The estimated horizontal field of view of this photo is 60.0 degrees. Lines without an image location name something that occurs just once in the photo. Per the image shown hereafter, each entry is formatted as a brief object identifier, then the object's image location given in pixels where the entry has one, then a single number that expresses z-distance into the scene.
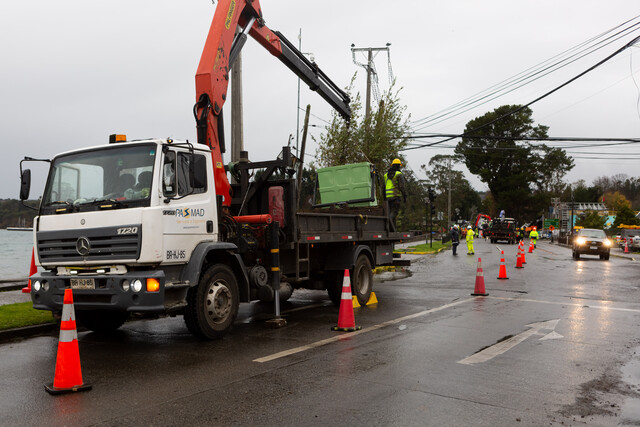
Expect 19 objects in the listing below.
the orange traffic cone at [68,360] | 5.16
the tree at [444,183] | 94.06
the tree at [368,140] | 19.82
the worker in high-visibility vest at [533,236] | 36.28
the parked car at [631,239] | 41.44
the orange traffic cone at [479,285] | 12.39
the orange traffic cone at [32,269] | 9.58
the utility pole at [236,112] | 13.05
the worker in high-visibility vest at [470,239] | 29.38
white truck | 6.66
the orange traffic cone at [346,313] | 8.12
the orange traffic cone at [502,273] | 16.30
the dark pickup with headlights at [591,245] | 27.64
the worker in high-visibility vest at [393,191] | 12.22
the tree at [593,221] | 68.50
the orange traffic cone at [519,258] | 20.79
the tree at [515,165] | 71.69
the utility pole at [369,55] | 31.29
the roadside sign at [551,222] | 77.12
